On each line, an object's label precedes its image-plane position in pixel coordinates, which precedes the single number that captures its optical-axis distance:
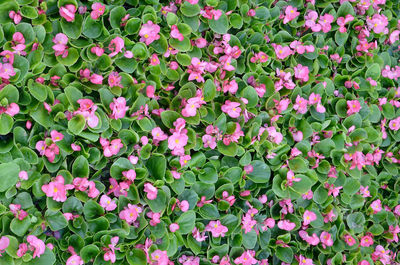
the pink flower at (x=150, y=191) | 1.00
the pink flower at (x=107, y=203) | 0.99
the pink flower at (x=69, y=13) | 1.00
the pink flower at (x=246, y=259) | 1.05
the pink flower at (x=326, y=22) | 1.14
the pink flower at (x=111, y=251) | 0.98
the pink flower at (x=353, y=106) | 1.13
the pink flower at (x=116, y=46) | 1.01
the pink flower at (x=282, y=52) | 1.11
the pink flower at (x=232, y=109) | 1.06
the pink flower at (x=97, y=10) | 1.01
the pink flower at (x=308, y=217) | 1.09
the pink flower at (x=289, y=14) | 1.12
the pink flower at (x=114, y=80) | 1.01
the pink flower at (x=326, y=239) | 1.10
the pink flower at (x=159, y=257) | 1.00
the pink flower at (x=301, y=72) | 1.11
